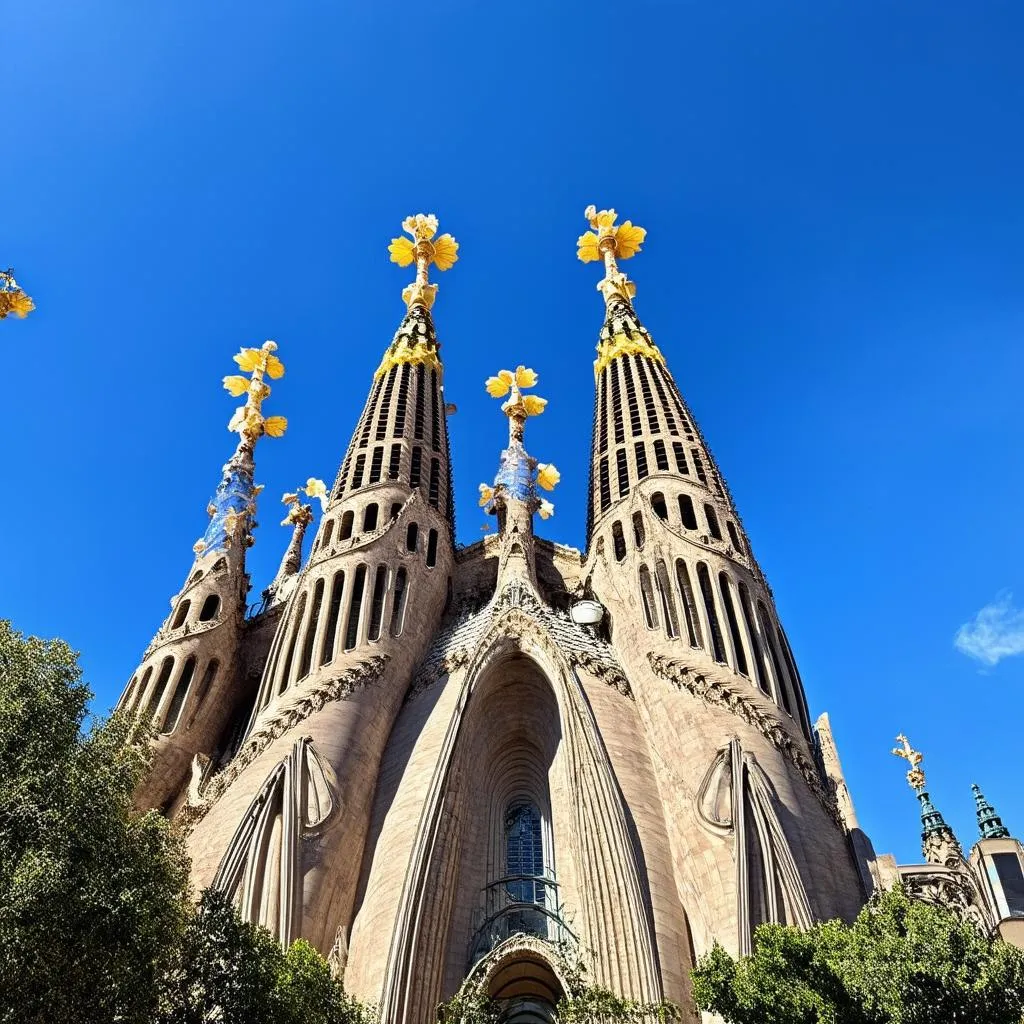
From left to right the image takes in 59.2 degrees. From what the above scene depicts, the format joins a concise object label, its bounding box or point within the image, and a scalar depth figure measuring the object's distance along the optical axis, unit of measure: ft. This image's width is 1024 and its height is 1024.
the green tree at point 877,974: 31.01
